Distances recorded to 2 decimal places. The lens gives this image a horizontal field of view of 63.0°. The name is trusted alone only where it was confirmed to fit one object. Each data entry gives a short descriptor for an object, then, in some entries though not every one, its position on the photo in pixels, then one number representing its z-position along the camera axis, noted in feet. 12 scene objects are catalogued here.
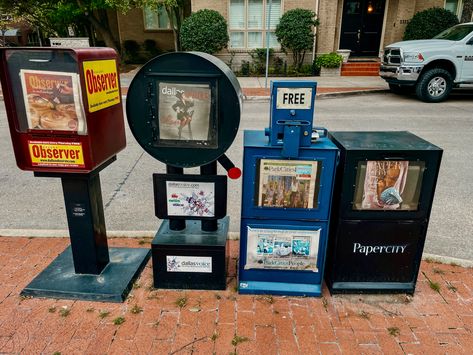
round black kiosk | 9.61
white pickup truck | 38.19
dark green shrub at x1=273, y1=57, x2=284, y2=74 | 58.23
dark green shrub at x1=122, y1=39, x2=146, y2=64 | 72.54
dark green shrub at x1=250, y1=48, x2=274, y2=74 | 57.98
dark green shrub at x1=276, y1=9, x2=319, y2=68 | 54.39
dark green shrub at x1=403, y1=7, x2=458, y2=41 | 53.26
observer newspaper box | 9.07
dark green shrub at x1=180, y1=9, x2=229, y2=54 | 54.24
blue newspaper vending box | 9.60
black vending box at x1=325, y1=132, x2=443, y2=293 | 9.91
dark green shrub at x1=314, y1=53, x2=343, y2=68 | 55.47
